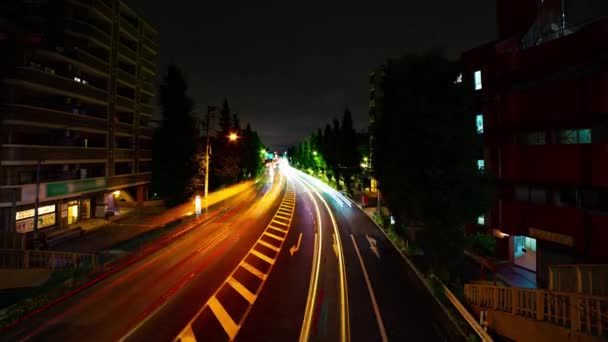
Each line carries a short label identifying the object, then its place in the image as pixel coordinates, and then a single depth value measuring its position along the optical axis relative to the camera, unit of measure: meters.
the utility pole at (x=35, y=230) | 17.63
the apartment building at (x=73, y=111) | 20.05
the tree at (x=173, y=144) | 32.41
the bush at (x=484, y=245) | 18.34
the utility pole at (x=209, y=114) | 27.40
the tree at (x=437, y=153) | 12.68
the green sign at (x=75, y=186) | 22.86
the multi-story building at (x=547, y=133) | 12.29
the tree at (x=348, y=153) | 49.28
